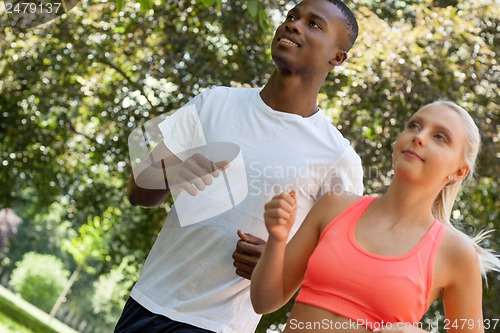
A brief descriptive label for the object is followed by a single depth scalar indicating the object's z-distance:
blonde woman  2.30
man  2.95
